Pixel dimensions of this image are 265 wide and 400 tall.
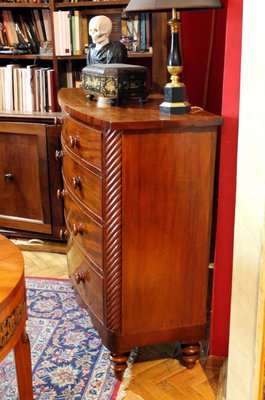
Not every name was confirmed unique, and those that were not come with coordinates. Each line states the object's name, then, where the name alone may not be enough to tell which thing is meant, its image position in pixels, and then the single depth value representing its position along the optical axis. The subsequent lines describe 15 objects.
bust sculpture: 2.06
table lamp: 1.65
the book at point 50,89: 2.87
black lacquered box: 1.80
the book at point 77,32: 2.76
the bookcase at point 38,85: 2.77
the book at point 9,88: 2.95
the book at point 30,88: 2.91
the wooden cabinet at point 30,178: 2.80
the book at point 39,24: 2.92
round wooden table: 1.23
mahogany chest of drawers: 1.63
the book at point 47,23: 2.90
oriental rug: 1.83
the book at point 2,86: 2.97
